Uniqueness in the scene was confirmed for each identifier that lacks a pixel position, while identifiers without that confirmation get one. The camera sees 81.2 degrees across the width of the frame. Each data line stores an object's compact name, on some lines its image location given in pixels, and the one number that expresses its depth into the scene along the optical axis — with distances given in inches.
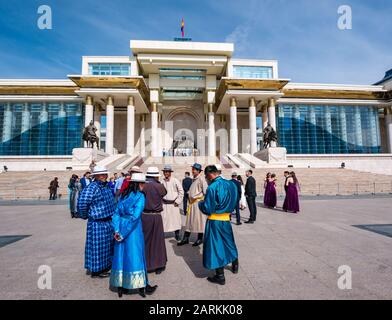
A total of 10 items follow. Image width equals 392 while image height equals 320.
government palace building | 1167.6
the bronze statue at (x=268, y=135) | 1002.1
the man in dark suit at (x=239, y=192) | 278.7
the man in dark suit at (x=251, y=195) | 290.2
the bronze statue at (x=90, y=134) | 904.9
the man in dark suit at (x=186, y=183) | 312.7
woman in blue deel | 110.7
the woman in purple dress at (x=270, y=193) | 413.7
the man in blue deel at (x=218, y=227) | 127.1
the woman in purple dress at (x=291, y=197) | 364.2
